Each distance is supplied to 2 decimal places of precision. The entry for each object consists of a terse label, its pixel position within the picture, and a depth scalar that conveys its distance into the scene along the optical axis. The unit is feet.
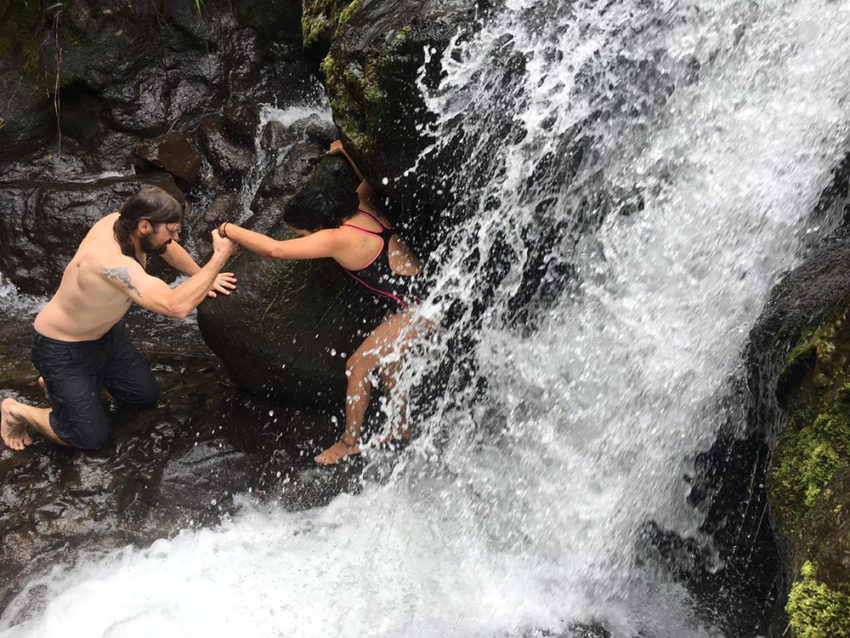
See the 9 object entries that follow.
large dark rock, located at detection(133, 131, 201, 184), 22.27
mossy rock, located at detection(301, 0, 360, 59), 16.02
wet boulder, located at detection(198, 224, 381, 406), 15.80
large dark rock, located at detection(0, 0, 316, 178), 22.94
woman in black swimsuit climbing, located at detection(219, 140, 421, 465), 13.97
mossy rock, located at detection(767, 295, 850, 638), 7.76
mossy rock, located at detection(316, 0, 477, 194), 13.21
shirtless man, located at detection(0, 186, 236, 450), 13.33
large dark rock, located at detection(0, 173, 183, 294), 20.42
